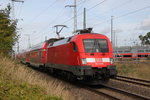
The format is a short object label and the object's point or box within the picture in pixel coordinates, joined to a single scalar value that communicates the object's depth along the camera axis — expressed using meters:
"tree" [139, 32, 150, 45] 104.55
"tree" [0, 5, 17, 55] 15.27
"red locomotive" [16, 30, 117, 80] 12.04
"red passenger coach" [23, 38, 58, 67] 22.95
